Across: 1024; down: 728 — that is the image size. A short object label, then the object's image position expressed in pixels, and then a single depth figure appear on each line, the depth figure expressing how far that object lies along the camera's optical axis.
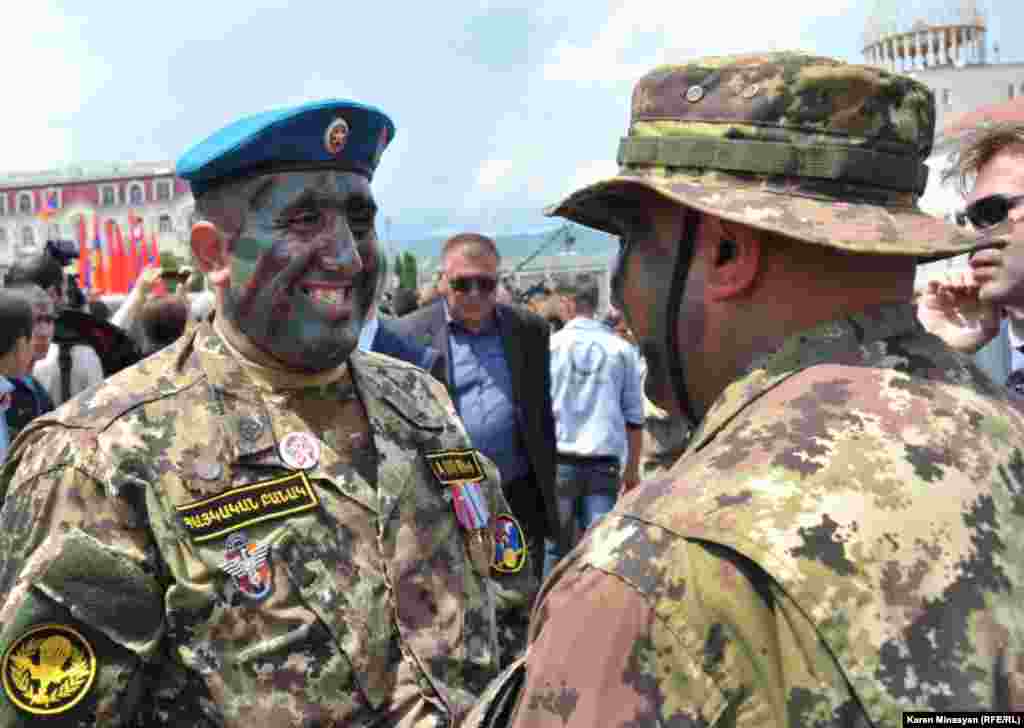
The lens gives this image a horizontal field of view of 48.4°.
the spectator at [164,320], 5.86
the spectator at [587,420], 7.34
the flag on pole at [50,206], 73.31
